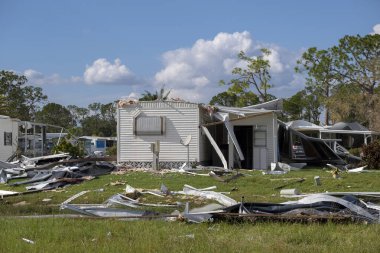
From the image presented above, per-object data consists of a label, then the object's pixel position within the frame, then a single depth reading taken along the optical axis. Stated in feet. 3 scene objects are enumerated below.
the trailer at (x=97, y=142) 169.17
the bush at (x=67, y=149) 88.58
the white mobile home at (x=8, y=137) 95.76
